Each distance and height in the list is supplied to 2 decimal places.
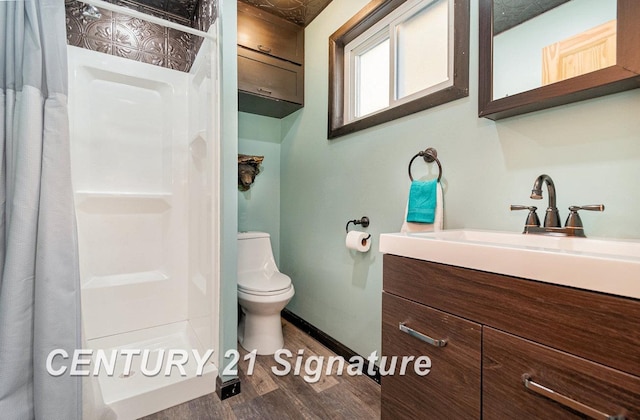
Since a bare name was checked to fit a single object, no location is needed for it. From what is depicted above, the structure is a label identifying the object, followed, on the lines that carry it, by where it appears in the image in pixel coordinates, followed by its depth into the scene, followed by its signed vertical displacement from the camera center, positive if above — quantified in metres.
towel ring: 1.31 +0.24
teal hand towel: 1.27 +0.02
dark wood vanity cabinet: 0.52 -0.31
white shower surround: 1.69 +0.01
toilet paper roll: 1.59 -0.19
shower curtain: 0.92 -0.04
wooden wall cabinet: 1.98 +1.05
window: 1.29 +0.82
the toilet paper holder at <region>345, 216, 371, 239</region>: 1.68 -0.09
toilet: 1.82 -0.59
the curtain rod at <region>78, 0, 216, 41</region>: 1.26 +0.90
